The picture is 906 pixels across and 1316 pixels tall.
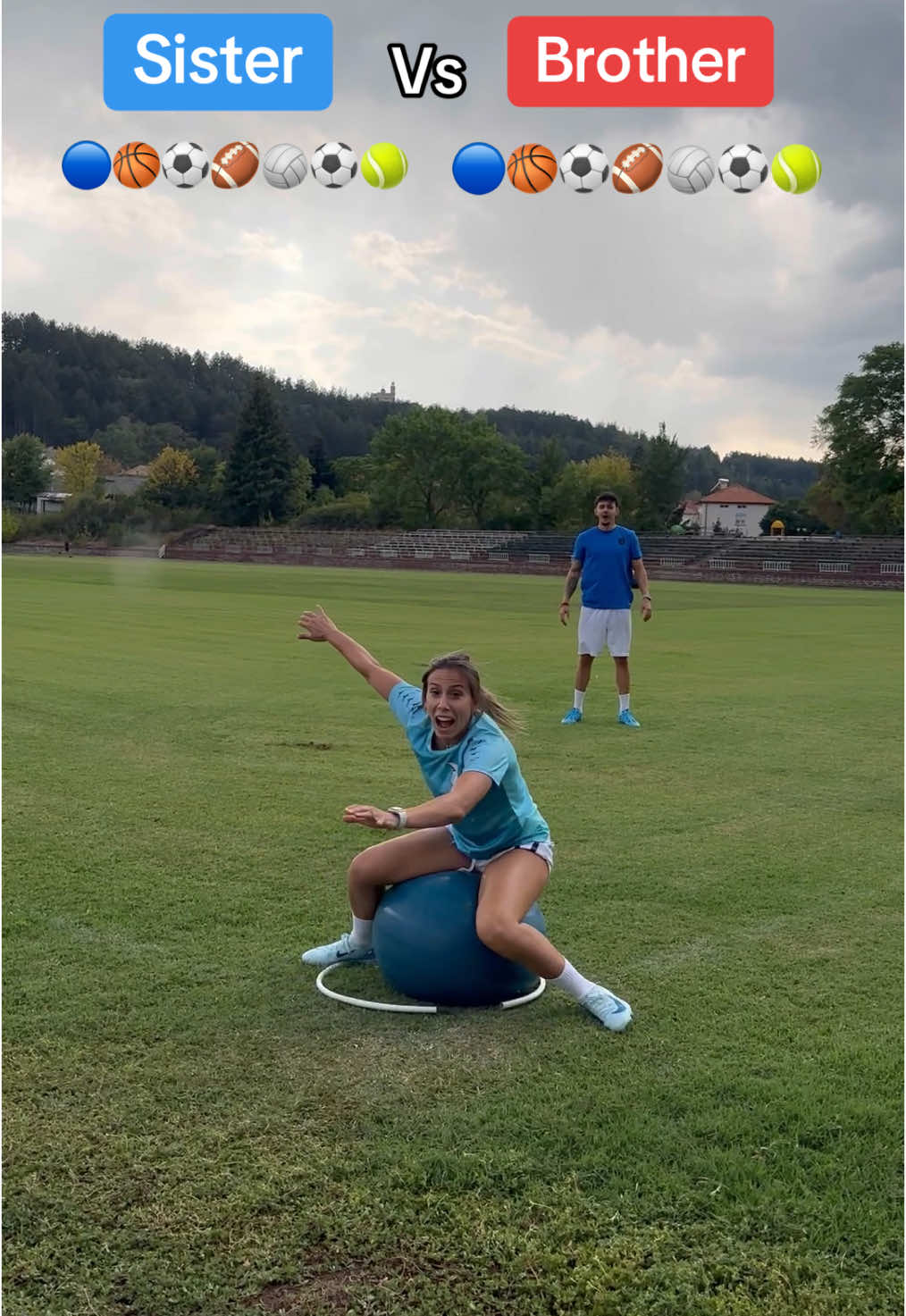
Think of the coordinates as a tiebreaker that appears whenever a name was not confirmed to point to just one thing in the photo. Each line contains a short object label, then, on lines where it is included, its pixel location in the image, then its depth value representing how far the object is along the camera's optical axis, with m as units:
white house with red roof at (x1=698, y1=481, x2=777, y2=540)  128.00
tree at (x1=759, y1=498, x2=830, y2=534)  92.19
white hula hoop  4.73
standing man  11.90
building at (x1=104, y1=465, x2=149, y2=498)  115.03
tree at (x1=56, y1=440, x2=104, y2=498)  108.81
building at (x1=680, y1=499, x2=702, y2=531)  116.19
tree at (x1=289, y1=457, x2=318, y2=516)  94.94
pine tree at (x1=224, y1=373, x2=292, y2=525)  92.75
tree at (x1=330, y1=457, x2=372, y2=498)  110.19
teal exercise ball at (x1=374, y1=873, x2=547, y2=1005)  4.70
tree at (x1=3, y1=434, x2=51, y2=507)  100.00
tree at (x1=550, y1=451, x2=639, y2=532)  79.12
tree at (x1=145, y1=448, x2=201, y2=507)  96.44
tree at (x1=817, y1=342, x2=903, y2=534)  77.25
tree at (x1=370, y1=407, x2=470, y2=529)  90.25
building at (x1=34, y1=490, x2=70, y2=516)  108.14
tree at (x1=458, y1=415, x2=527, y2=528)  88.88
